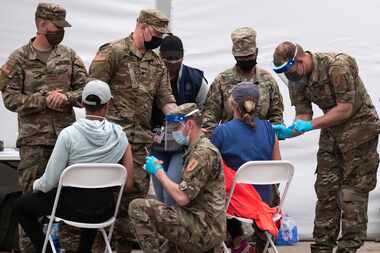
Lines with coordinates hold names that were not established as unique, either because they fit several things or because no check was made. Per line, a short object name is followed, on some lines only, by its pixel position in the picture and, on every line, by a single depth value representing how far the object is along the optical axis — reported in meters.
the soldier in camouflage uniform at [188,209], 9.29
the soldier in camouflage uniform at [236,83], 12.03
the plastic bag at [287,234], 14.53
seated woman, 10.40
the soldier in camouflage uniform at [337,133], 11.36
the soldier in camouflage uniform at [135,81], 11.13
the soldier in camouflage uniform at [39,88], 11.09
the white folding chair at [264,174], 10.07
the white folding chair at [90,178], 9.59
